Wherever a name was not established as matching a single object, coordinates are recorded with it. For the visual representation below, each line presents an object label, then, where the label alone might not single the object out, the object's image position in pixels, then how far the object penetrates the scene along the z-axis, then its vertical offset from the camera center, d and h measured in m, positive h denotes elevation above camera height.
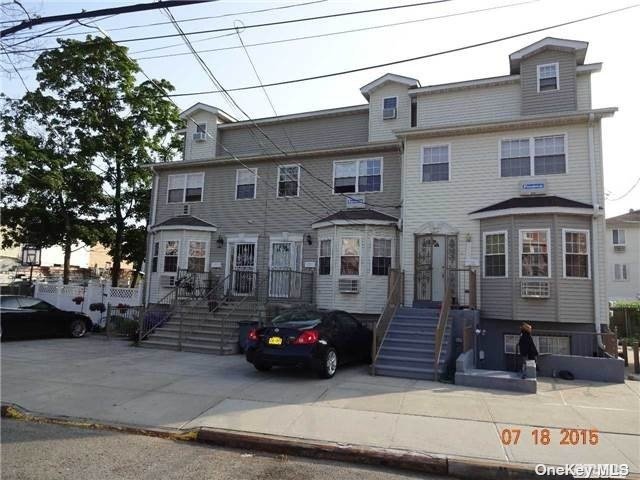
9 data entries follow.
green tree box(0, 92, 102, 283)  21.97 +4.41
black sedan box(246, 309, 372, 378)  9.54 -1.25
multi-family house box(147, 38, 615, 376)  12.85 +2.85
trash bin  13.31 -1.39
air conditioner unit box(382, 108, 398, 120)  17.39 +6.51
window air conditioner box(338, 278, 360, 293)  15.57 +0.02
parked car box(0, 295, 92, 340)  14.61 -1.45
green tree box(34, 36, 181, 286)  24.03 +8.43
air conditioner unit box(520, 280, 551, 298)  12.66 +0.09
